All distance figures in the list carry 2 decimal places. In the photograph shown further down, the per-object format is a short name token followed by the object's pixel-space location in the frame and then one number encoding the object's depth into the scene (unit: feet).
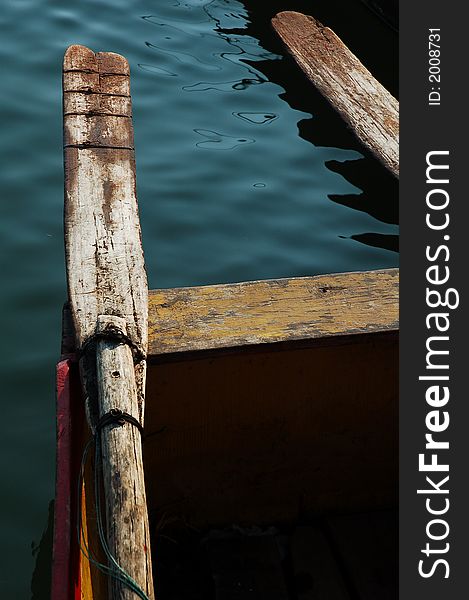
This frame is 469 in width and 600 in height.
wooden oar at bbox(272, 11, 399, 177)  11.95
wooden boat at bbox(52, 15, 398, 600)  7.92
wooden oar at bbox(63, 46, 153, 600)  6.46
